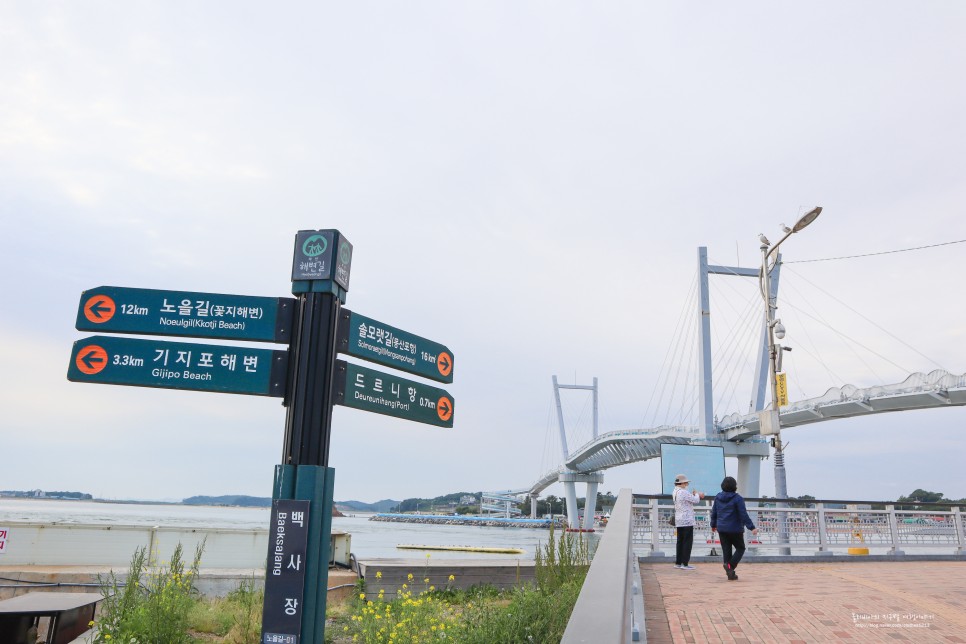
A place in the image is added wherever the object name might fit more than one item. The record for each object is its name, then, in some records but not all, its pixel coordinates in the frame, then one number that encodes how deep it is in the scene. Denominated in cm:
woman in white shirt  920
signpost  428
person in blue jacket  828
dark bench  564
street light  1406
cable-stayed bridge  2880
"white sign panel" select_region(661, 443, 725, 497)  1748
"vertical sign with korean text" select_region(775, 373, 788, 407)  1526
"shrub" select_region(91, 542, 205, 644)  579
